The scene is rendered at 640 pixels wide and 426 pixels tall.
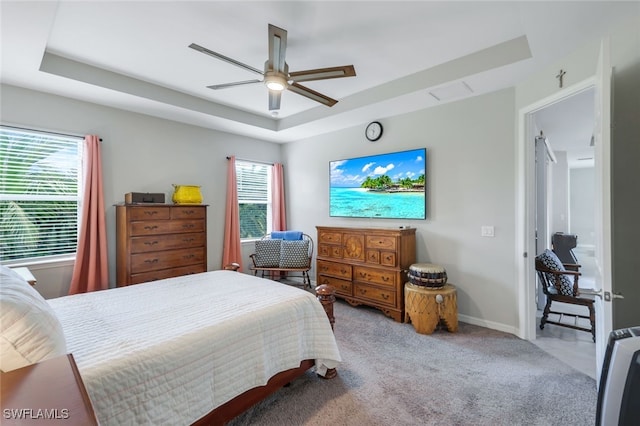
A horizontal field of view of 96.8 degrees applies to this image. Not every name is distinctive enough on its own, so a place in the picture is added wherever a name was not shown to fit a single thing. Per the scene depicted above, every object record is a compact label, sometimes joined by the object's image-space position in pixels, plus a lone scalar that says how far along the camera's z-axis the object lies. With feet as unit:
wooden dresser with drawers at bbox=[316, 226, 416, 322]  11.31
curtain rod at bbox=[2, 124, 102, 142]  9.64
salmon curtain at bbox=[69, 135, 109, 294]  10.57
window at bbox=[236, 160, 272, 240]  16.46
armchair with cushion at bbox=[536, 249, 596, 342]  9.71
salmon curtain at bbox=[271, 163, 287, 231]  17.49
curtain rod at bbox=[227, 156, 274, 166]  15.93
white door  5.16
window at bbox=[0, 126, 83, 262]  9.64
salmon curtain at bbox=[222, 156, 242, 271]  15.05
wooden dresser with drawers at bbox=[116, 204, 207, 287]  10.70
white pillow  3.32
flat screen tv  12.17
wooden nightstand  2.15
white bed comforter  4.16
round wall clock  13.39
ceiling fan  6.45
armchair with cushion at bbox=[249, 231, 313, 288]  14.92
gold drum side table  9.96
